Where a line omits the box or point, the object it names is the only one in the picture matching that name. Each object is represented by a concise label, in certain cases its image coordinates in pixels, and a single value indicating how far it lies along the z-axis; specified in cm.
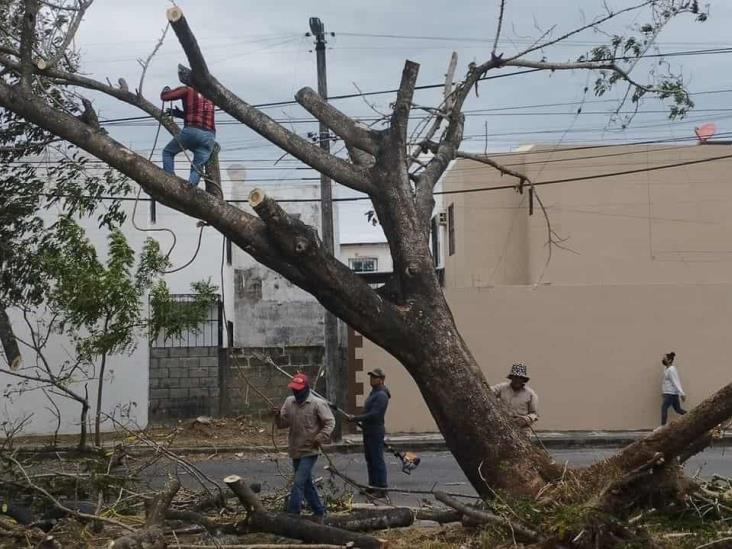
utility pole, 1769
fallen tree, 788
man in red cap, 926
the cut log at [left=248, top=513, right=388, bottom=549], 742
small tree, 1645
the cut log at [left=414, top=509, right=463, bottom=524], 816
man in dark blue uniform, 1138
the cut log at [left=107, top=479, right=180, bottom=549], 698
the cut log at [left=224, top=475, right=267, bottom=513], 788
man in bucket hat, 1016
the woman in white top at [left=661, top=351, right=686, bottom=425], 1820
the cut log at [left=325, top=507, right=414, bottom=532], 818
